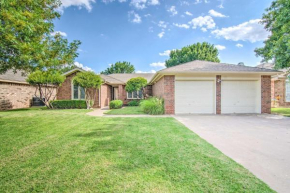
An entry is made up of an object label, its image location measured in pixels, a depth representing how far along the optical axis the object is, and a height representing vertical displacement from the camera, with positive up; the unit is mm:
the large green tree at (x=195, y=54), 29422 +8918
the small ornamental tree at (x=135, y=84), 15117 +1128
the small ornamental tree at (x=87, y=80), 12695 +1340
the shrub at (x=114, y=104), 13594 -1012
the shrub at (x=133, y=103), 16822 -1067
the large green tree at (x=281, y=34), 8383 +4031
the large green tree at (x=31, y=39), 5121 +2495
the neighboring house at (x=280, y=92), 15285 +190
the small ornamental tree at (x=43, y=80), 13250 +1448
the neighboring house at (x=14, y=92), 13414 +299
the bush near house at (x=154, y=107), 9867 -929
